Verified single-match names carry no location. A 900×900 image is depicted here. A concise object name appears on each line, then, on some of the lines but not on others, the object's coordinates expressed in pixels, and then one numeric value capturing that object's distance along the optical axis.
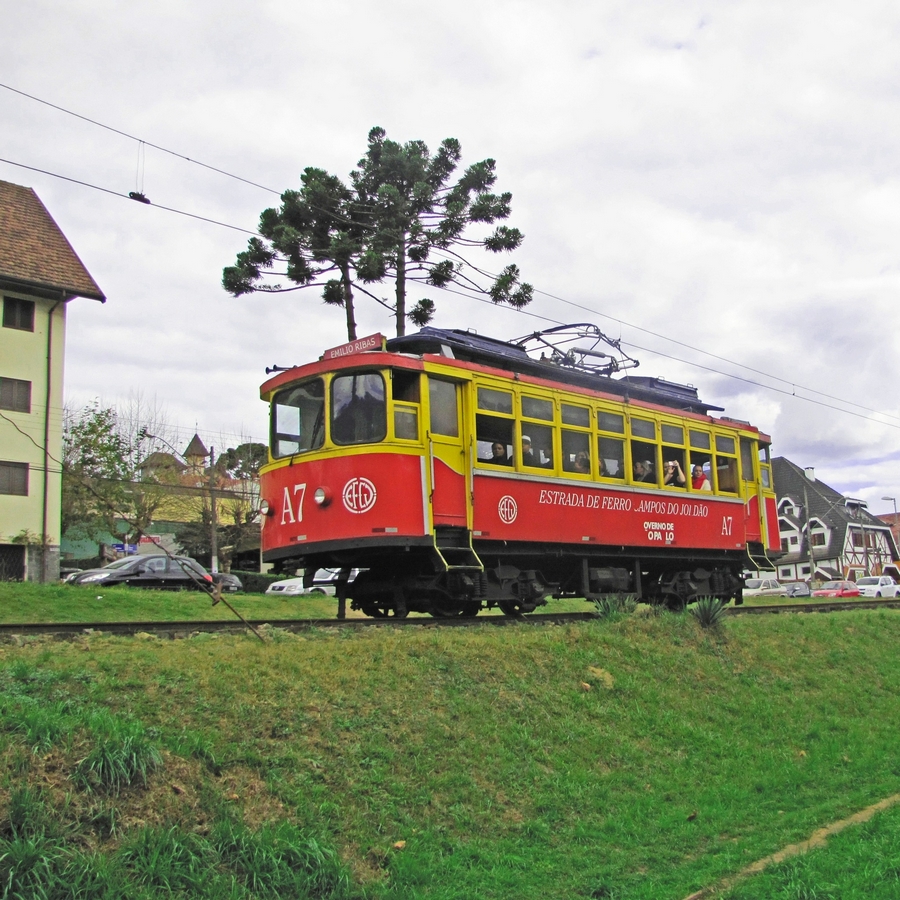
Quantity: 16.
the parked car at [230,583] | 29.50
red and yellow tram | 11.12
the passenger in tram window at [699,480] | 15.57
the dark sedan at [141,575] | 24.67
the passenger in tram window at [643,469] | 14.32
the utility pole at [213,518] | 39.13
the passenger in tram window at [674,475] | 14.95
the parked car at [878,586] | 42.57
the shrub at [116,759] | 5.13
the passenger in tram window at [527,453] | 12.41
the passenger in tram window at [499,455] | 12.02
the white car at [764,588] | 43.37
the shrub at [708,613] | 12.02
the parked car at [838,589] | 40.81
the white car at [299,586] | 30.00
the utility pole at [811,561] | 49.76
